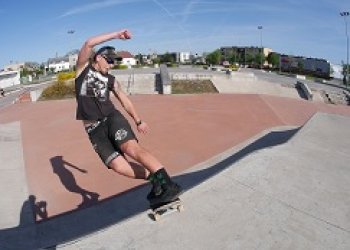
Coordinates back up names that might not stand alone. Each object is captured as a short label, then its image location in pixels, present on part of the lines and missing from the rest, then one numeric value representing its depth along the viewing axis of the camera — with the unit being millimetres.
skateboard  3906
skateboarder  3867
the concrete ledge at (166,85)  24500
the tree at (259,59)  97288
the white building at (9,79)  67188
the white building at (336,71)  68812
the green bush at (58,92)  24211
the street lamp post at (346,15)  47609
